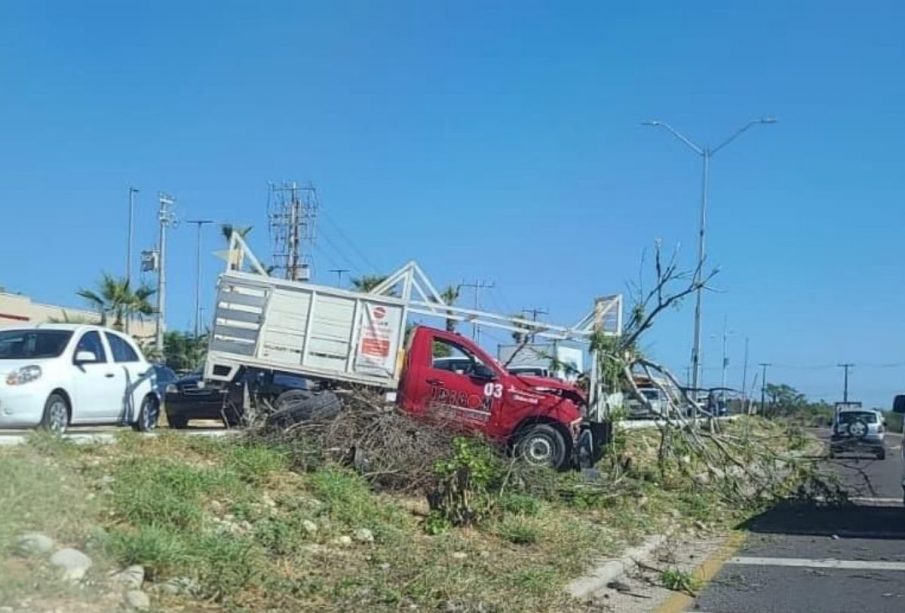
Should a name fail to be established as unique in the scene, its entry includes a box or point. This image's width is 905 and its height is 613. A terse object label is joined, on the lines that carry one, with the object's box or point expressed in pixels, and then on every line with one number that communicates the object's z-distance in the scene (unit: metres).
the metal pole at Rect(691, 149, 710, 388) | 34.59
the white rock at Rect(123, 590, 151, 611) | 6.56
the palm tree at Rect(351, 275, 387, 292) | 36.51
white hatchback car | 12.77
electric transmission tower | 56.72
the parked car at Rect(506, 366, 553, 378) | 22.29
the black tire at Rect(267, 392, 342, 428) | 13.74
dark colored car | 16.30
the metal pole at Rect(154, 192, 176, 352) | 50.72
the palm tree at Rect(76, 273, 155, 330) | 46.47
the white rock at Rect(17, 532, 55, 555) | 6.88
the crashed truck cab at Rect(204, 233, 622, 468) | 16.16
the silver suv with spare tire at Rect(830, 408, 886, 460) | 28.66
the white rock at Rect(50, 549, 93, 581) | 6.73
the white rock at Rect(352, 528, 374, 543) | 9.60
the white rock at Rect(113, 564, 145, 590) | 6.83
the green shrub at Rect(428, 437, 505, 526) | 10.91
